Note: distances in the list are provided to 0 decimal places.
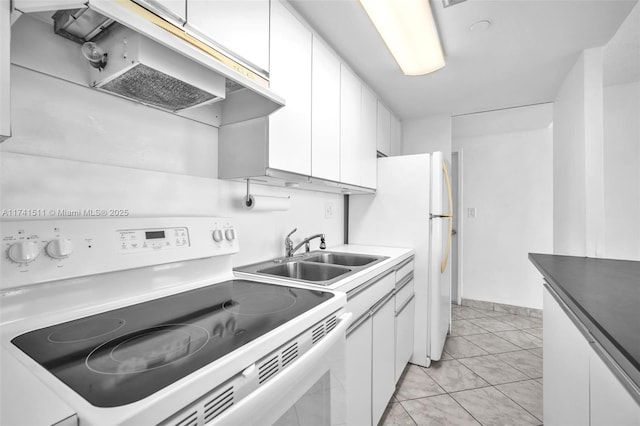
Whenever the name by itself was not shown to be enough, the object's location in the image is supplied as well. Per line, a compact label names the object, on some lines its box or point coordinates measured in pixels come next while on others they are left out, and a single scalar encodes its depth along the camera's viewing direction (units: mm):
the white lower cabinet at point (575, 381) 672
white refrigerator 2383
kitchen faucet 1772
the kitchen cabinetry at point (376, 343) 1327
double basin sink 1487
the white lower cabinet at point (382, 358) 1562
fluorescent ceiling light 1452
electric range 488
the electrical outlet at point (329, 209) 2365
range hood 660
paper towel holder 1491
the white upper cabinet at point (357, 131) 1967
